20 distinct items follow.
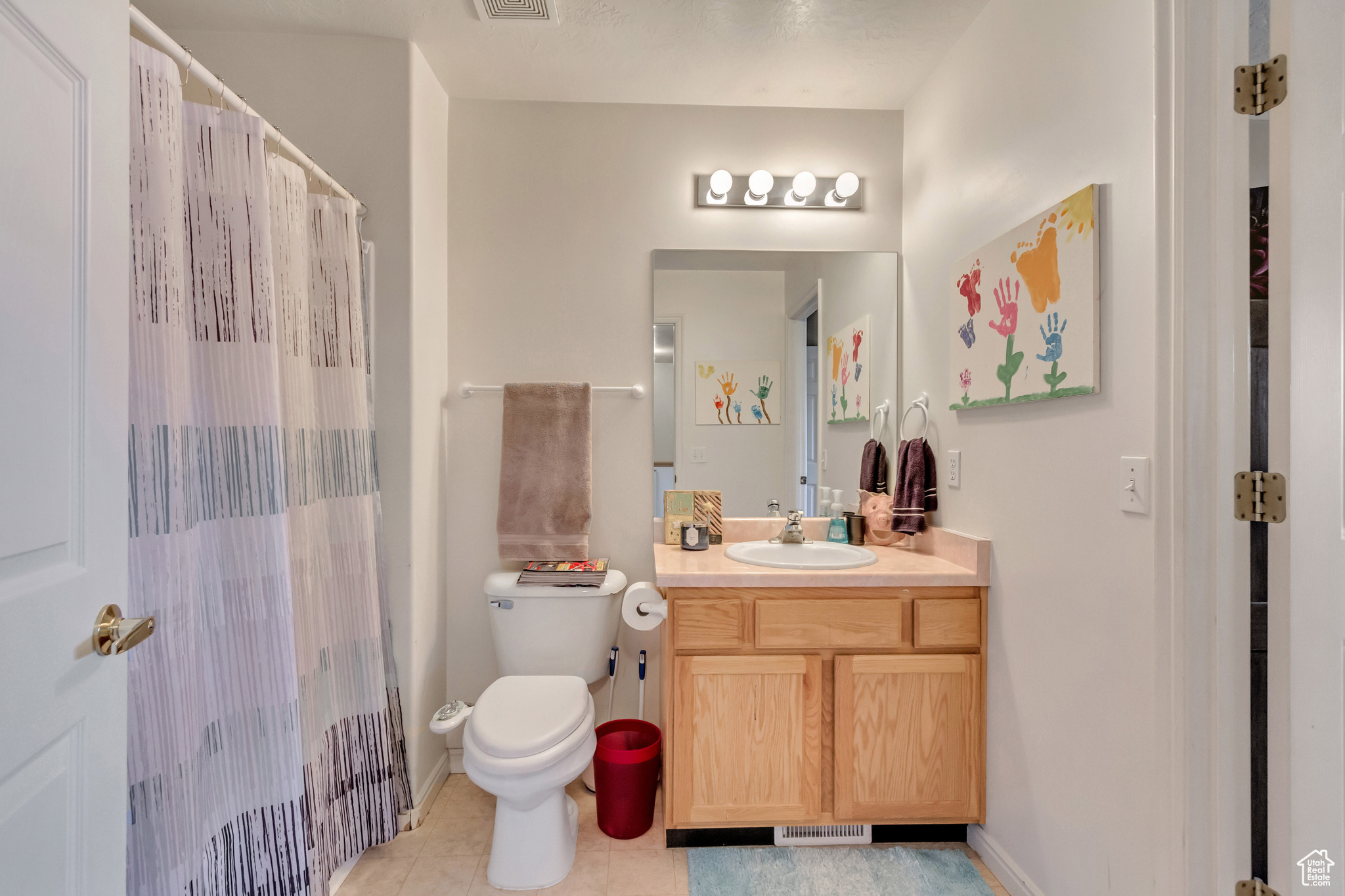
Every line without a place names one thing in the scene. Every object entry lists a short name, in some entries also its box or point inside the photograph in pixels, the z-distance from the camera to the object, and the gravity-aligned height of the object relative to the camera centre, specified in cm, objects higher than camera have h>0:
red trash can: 191 -99
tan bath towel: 226 -9
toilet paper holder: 195 -48
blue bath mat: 170 -114
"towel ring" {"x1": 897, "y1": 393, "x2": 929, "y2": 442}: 215 +14
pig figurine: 221 -25
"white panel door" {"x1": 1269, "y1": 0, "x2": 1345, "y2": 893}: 105 +2
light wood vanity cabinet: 181 -71
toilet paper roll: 195 -47
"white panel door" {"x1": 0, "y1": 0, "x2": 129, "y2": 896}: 62 +1
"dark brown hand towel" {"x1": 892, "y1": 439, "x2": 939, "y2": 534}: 208 -14
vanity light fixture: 233 +90
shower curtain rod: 105 +69
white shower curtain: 108 -14
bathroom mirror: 235 +28
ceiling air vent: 177 +120
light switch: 123 -7
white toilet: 162 -72
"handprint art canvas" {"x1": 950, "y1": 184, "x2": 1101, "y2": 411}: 139 +32
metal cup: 225 -28
